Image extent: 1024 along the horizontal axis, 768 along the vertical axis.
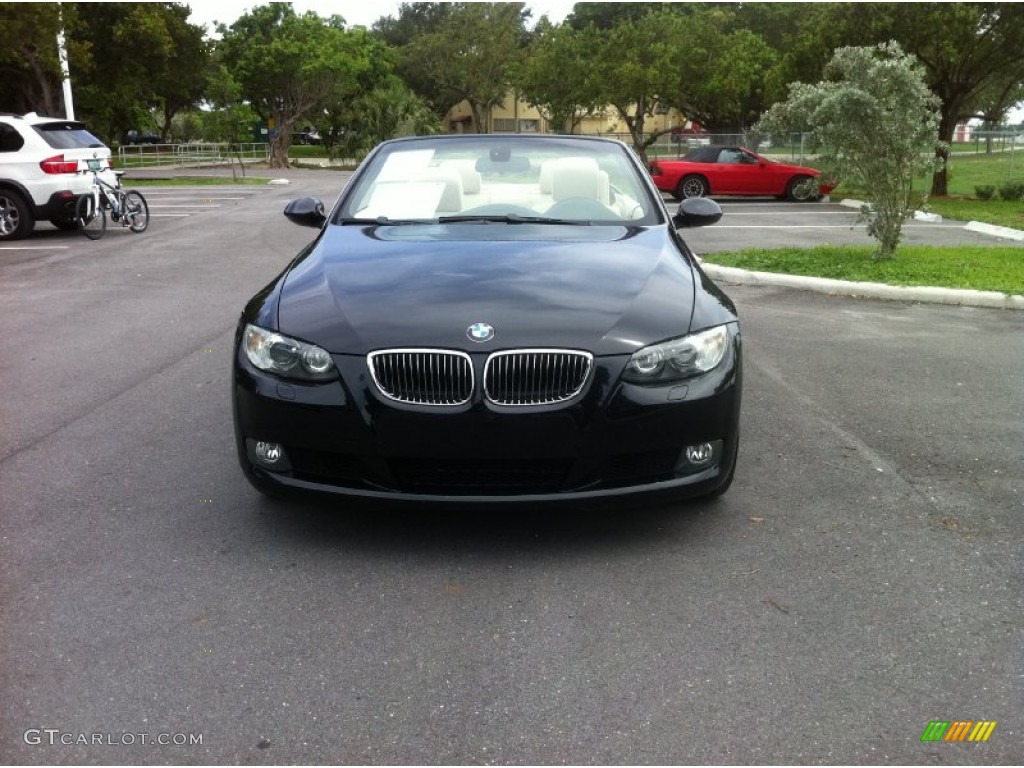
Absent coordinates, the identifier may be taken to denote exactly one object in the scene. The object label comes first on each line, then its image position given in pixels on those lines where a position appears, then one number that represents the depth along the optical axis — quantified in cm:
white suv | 1452
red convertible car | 2325
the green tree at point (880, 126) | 1041
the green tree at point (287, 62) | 4509
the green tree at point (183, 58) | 3850
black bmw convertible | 341
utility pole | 2478
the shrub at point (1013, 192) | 2275
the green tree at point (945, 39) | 2159
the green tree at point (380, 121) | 4594
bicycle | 1491
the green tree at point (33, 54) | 2148
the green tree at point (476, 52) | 5838
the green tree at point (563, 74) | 3931
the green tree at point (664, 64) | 3641
